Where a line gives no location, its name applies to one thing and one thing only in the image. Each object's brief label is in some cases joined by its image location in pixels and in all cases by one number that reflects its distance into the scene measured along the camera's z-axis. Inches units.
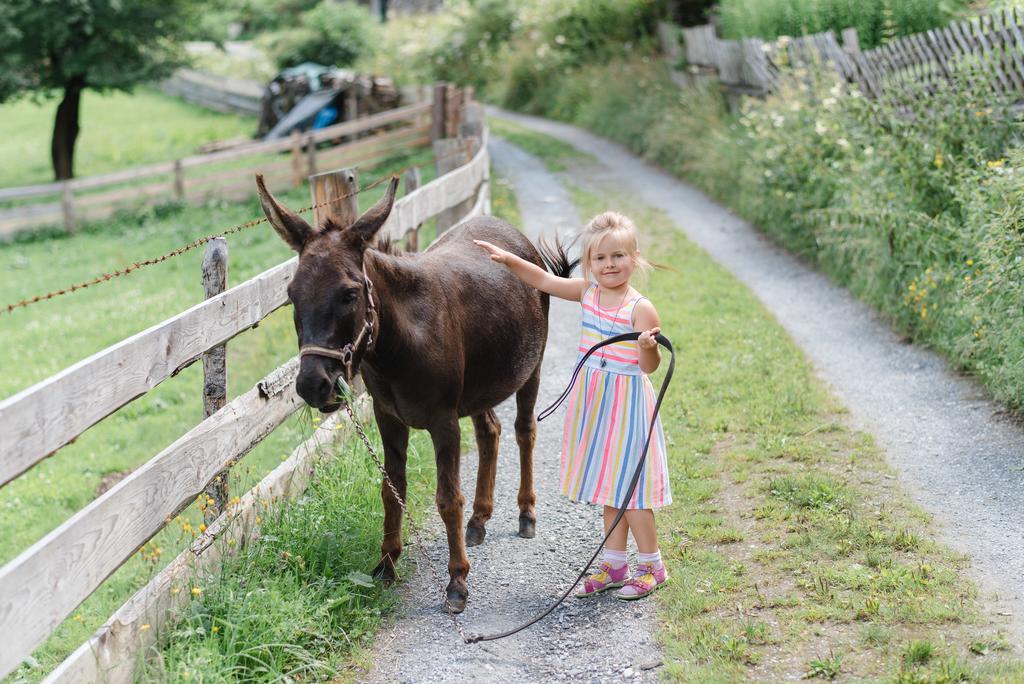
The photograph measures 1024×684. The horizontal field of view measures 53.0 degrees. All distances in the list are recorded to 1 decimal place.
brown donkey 160.4
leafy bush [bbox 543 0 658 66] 1018.1
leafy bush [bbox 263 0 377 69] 1325.0
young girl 190.9
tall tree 884.0
